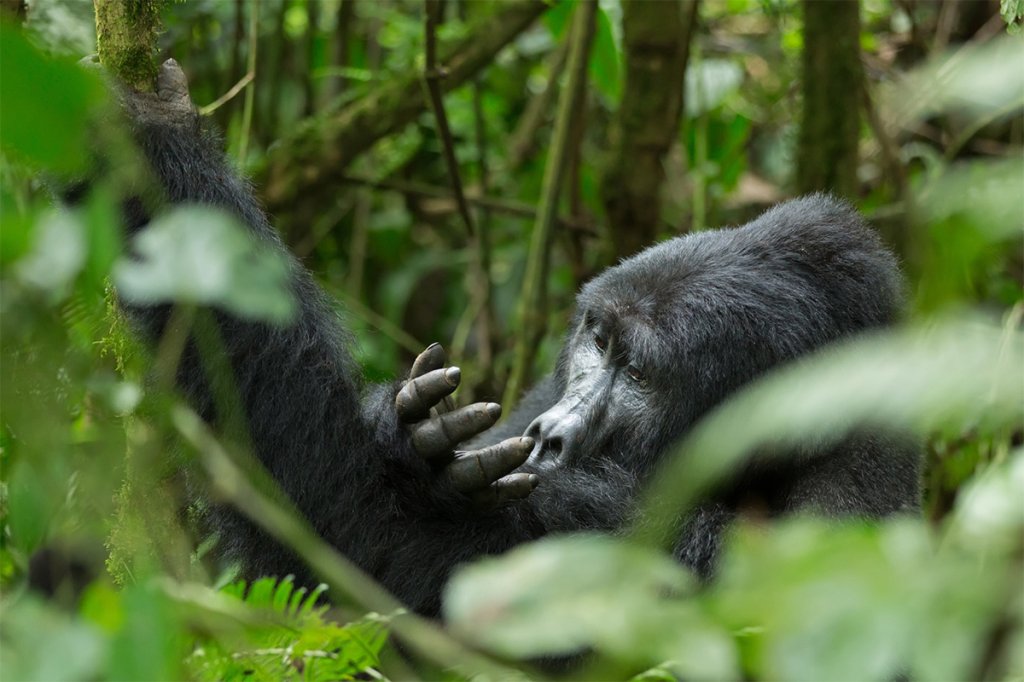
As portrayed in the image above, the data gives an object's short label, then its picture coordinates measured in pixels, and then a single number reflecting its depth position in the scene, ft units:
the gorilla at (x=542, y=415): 15.93
